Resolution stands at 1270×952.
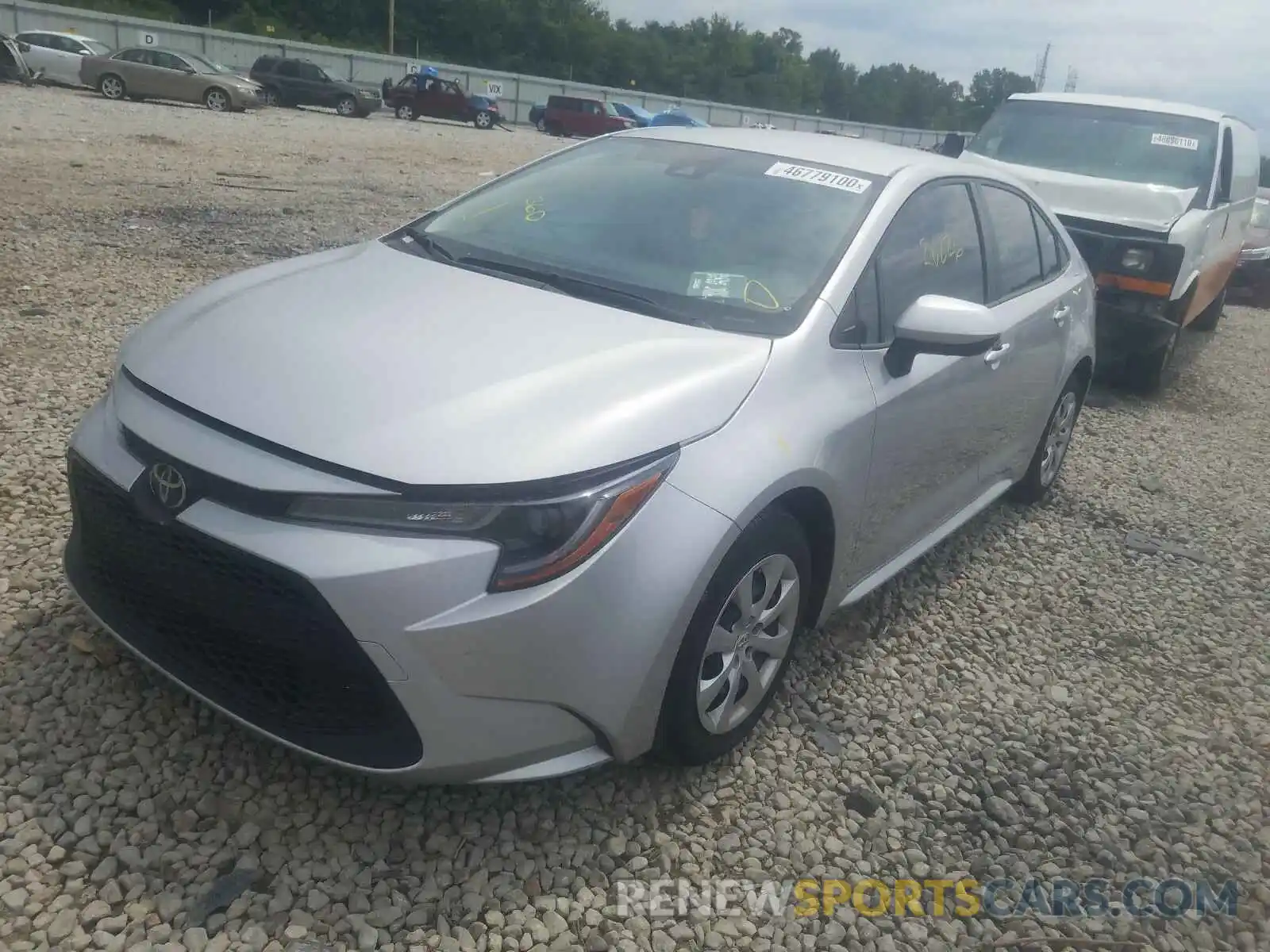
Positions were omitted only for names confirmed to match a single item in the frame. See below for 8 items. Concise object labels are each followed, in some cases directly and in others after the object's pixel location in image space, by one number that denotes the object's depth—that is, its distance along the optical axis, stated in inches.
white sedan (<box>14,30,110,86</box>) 1015.6
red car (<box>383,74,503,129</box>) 1307.8
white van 272.2
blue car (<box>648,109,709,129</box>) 1128.4
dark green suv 1202.6
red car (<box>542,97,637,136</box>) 1446.9
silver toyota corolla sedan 83.2
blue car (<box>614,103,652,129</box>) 1460.4
